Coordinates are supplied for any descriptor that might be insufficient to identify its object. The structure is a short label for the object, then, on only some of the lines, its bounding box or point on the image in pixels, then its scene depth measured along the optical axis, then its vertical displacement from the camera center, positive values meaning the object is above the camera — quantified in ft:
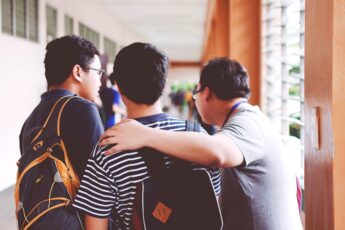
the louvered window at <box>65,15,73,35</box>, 27.09 +5.09
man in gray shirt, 4.29 -0.40
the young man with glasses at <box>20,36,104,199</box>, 5.77 +0.19
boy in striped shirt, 4.43 -0.49
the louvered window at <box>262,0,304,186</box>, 11.34 +1.26
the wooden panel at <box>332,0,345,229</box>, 4.50 -0.06
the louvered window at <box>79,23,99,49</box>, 30.53 +5.43
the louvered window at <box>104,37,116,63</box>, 39.81 +5.48
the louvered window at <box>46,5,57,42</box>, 24.30 +4.66
